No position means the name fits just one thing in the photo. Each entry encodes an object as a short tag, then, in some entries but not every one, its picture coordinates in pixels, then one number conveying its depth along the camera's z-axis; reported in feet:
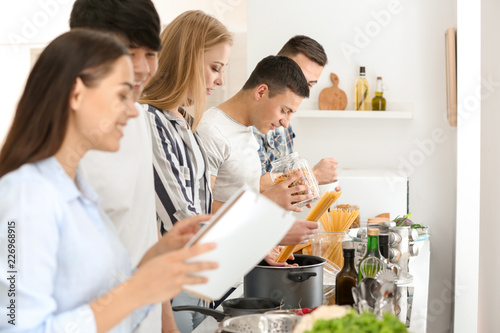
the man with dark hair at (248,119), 8.31
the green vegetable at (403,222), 9.48
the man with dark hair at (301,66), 10.22
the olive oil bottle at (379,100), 14.80
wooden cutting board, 15.06
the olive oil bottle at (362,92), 14.83
